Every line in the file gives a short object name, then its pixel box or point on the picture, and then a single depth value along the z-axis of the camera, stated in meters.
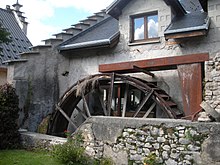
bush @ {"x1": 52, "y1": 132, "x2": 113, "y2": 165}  6.25
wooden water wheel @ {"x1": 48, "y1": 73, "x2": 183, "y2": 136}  7.70
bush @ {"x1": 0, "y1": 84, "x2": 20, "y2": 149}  8.44
